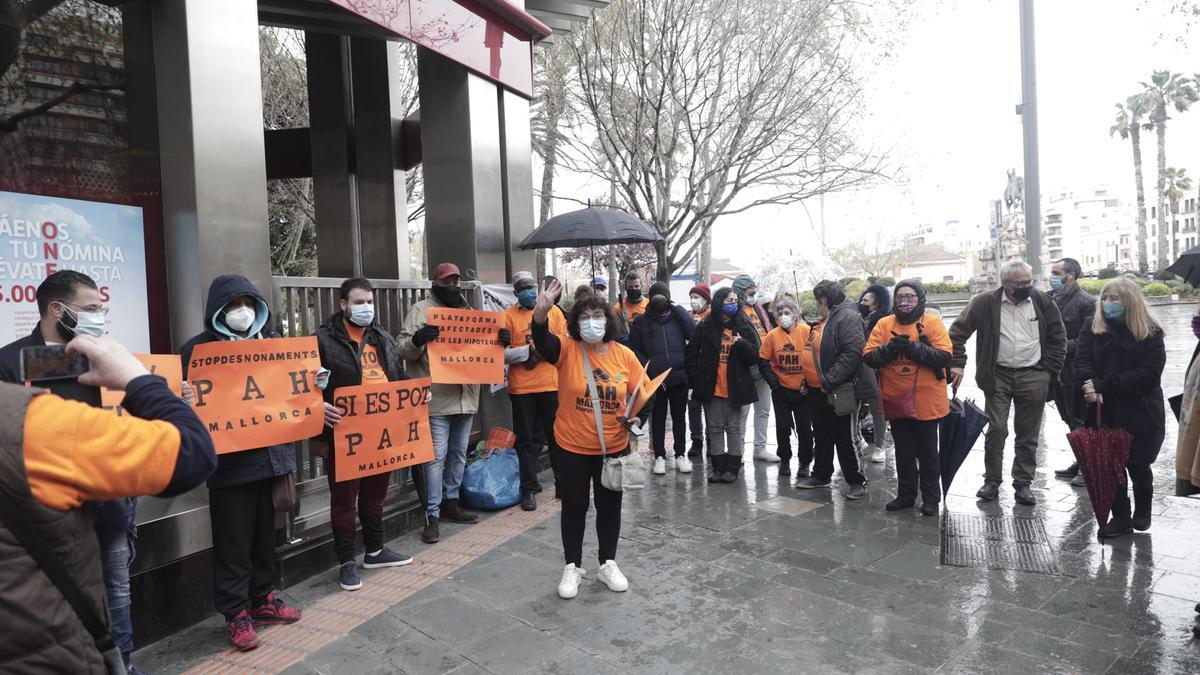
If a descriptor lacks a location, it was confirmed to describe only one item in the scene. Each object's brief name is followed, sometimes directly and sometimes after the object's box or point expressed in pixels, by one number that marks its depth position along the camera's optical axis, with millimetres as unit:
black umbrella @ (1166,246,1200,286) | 4844
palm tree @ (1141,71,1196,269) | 55344
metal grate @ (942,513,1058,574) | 5062
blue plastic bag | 6617
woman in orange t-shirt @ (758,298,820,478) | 7277
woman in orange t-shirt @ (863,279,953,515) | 6168
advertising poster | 4578
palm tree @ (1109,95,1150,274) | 58031
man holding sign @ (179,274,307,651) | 4137
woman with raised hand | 4699
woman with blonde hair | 5469
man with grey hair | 6402
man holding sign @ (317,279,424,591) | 4898
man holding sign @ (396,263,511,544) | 5934
